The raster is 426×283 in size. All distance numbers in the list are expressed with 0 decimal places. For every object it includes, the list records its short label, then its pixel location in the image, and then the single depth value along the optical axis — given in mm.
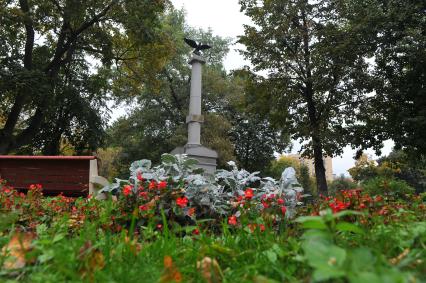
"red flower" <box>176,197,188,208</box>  3166
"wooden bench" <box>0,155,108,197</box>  8133
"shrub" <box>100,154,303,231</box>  3434
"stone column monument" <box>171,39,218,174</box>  14555
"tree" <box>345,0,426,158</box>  14437
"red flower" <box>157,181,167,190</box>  3523
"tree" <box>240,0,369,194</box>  18062
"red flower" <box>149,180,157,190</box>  3564
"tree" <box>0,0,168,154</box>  16141
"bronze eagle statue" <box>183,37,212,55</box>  17062
